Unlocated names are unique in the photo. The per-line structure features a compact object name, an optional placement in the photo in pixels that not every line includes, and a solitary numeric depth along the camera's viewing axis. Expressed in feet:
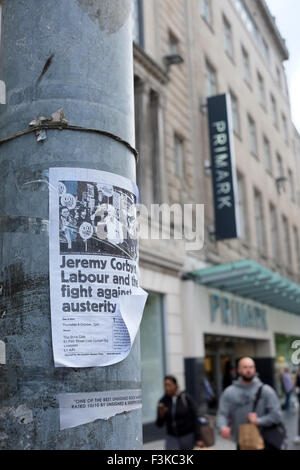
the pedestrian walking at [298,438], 38.72
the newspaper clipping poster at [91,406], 5.03
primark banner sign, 53.88
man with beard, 20.70
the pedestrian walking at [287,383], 67.72
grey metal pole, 5.09
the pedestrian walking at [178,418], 24.67
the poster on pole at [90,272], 5.23
